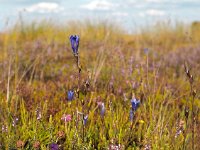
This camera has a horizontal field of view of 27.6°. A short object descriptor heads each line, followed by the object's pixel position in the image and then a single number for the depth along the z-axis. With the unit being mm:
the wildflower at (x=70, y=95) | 3238
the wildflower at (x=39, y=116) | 3386
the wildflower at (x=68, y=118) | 3442
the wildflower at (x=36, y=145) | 3039
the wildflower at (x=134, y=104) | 2871
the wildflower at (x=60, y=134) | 3329
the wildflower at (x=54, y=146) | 2713
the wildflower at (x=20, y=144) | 3020
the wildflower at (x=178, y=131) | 3508
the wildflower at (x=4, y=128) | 3361
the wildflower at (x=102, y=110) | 3646
